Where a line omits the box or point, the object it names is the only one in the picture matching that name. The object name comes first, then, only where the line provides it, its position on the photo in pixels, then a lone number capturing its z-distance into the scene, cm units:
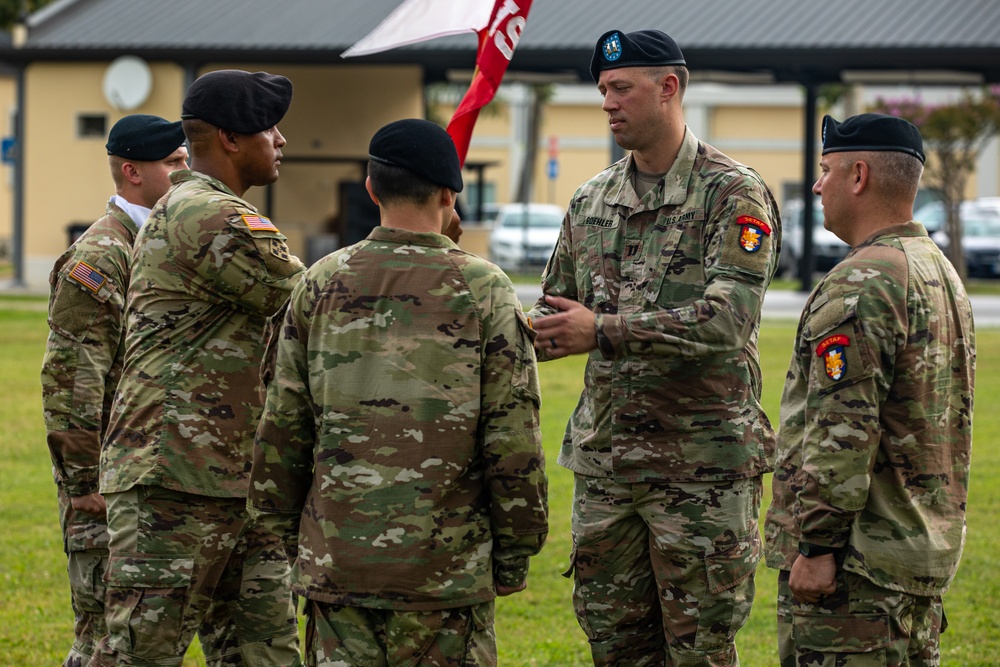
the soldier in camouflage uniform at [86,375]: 961
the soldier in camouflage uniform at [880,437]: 723
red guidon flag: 1111
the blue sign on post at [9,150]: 5119
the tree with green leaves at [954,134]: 5997
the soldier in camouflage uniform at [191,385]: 825
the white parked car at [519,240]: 6344
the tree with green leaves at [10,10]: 6712
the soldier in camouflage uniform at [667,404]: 820
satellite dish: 4819
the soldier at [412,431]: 693
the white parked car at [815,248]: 6328
